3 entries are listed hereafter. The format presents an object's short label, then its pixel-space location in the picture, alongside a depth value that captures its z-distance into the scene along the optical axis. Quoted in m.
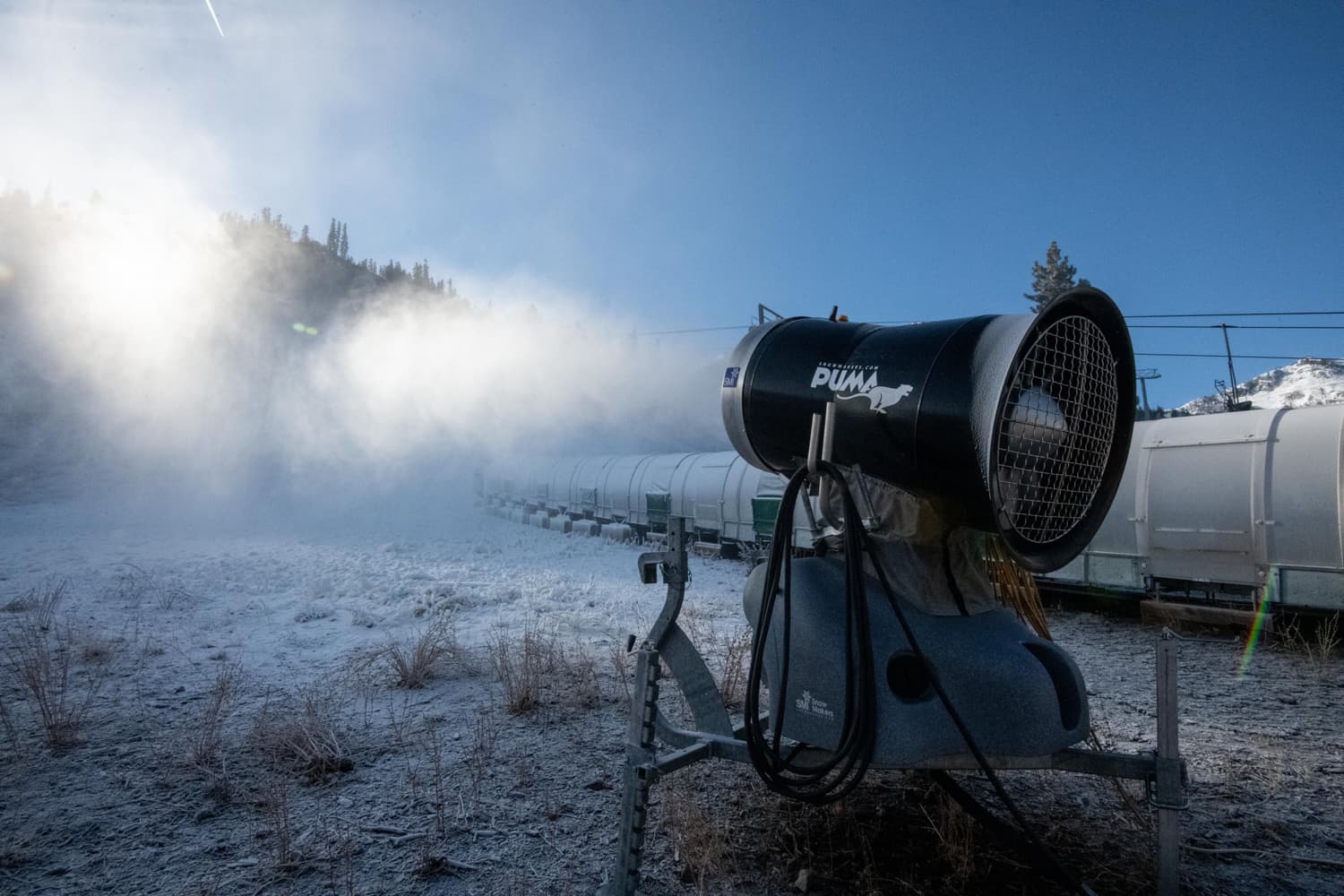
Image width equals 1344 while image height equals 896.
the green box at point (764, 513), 13.51
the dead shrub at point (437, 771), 3.16
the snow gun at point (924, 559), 2.11
